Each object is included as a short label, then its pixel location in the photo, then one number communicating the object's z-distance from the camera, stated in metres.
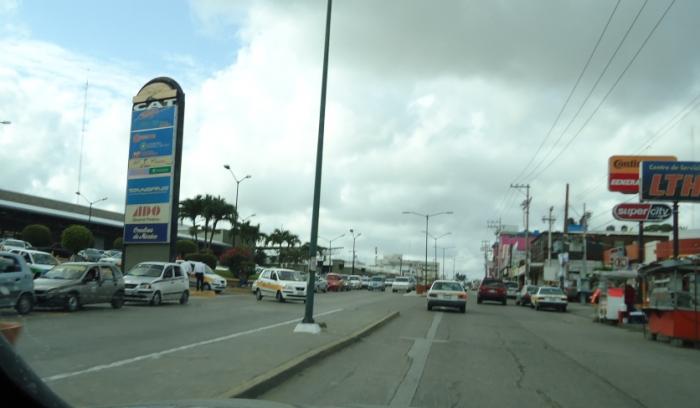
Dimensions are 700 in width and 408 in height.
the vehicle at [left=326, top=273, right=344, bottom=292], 61.66
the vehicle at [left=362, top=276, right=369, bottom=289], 79.46
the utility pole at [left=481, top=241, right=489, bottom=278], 139.38
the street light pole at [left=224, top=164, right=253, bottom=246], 52.22
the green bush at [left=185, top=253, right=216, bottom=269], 52.28
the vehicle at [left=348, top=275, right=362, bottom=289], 72.94
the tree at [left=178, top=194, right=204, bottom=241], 71.44
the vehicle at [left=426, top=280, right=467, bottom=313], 30.14
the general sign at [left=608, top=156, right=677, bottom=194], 35.00
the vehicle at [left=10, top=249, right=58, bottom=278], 27.45
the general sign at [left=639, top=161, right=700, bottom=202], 26.48
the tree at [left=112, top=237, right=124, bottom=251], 66.06
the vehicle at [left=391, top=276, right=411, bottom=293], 69.88
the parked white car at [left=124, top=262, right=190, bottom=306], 24.44
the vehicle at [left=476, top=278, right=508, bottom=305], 42.92
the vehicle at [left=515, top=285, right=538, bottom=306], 43.88
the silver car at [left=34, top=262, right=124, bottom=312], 19.44
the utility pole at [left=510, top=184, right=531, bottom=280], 66.12
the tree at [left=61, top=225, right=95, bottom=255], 53.09
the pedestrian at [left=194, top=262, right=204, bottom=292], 36.94
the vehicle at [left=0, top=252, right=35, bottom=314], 16.81
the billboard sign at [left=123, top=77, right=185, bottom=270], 30.69
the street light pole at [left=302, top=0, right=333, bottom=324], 15.71
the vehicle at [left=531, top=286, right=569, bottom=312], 39.00
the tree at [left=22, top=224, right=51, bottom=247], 54.97
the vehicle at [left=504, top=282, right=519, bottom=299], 58.25
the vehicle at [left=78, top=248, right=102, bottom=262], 48.24
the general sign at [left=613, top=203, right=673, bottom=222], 32.31
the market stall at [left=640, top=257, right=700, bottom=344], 18.67
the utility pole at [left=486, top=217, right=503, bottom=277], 141.12
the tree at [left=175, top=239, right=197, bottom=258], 59.38
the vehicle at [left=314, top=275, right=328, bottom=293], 53.72
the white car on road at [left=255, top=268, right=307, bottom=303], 32.38
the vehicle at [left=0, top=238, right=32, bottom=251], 39.36
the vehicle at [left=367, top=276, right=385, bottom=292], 74.38
